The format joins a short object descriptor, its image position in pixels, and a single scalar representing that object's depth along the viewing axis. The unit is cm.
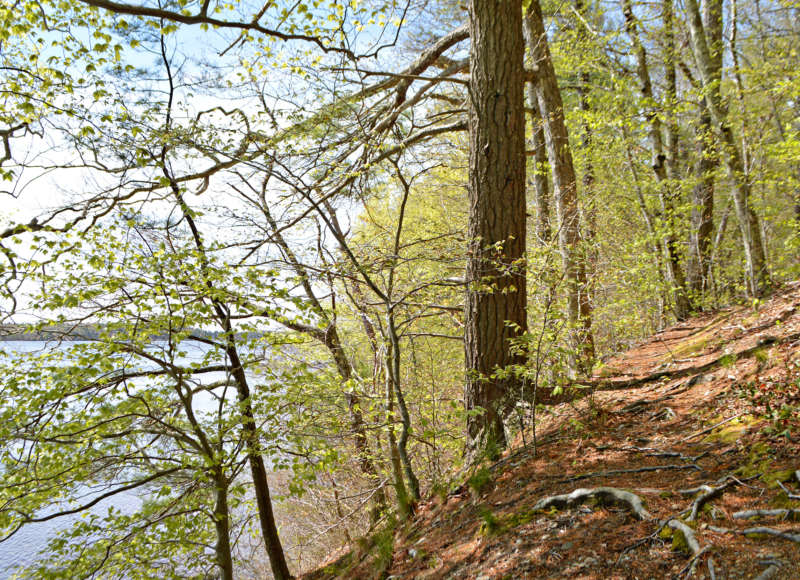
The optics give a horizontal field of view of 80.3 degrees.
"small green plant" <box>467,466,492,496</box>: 394
